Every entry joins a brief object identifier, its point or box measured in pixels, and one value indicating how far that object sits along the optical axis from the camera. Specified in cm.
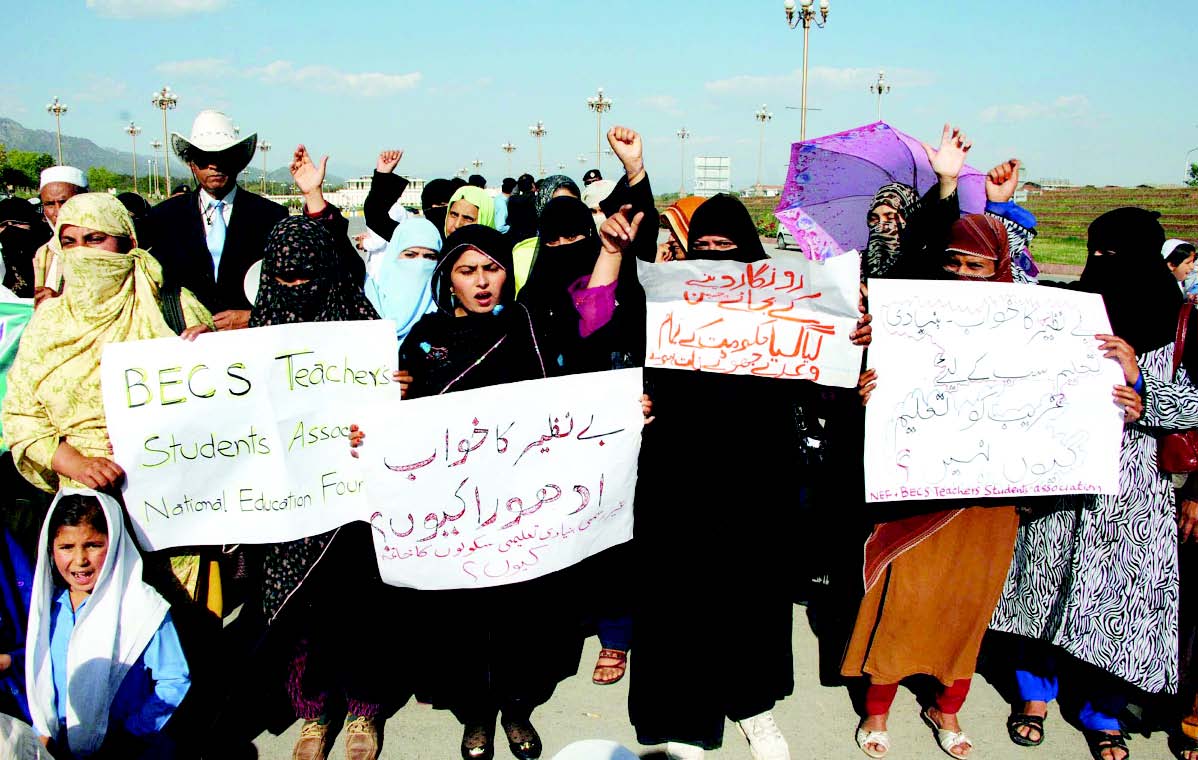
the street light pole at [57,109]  6412
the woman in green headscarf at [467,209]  522
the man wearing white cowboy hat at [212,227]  404
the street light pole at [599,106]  4394
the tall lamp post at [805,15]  2284
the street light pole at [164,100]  4944
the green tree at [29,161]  8731
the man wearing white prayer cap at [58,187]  582
